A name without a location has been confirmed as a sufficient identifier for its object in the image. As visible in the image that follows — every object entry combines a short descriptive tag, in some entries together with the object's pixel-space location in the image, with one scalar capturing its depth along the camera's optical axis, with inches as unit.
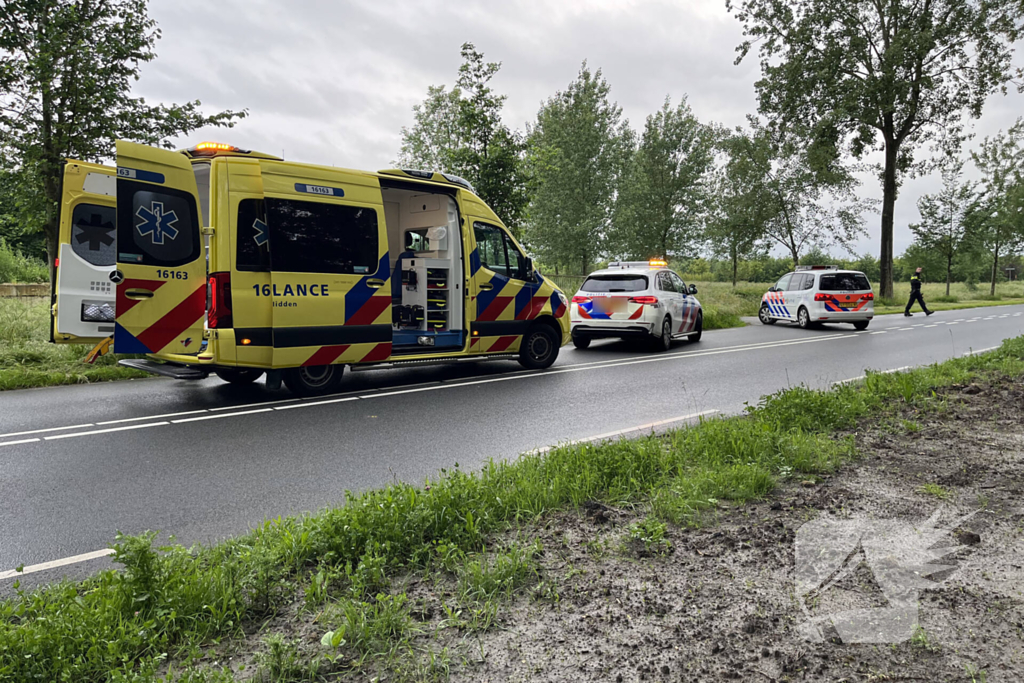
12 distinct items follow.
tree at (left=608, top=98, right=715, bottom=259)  1684.3
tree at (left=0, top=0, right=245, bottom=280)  424.8
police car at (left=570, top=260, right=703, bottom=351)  526.0
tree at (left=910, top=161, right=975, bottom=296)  1630.2
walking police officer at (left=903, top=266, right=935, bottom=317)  1004.6
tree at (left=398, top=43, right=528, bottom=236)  700.0
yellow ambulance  285.7
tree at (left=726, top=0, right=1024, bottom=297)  1141.7
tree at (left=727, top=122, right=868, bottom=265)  1381.6
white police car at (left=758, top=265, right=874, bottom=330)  781.3
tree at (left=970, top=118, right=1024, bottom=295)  1620.3
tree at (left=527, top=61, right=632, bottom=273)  1521.9
